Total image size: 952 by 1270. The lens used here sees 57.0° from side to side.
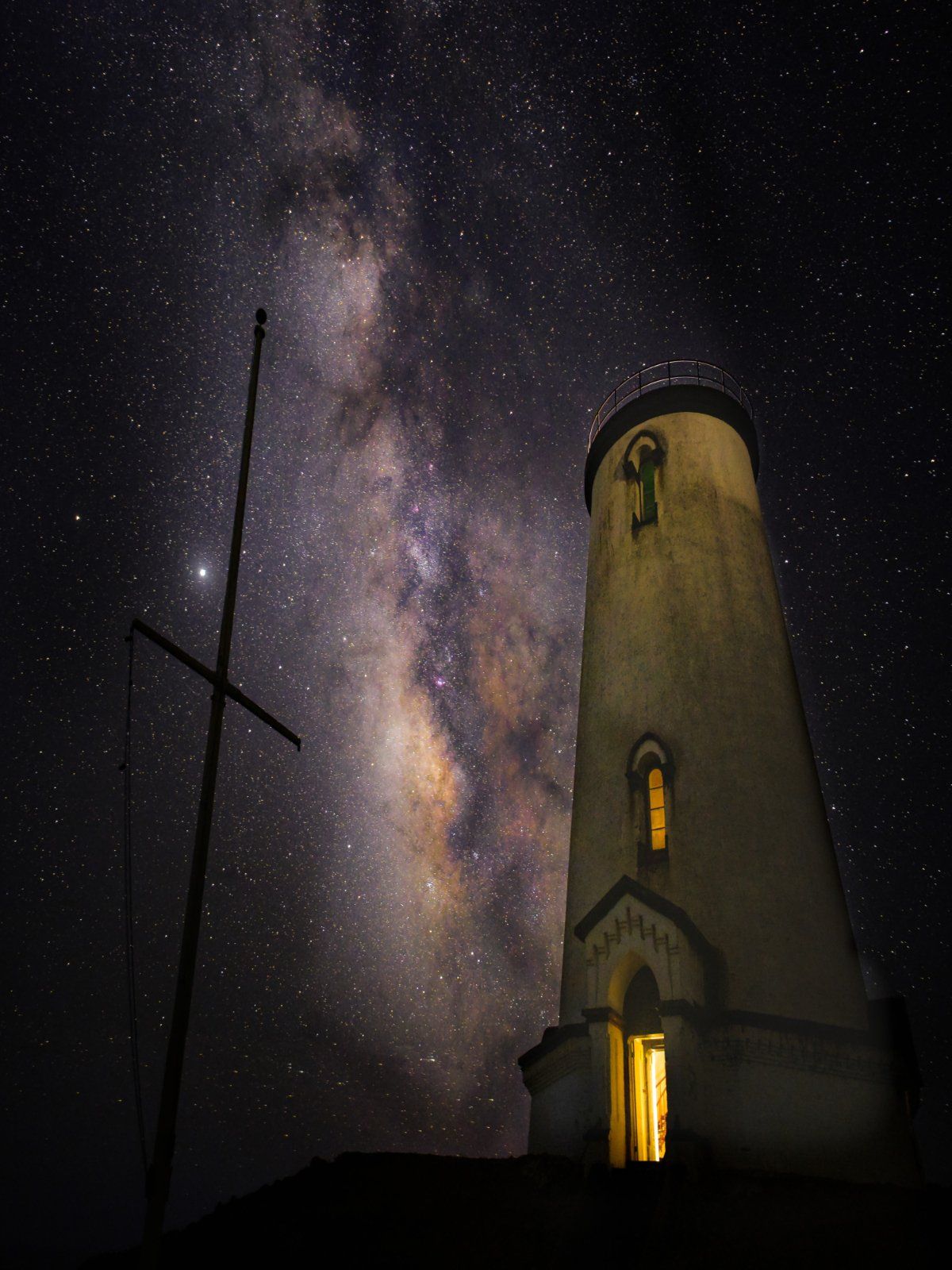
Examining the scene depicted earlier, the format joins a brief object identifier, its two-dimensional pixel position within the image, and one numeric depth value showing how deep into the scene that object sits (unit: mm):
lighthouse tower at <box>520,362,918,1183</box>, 12844
